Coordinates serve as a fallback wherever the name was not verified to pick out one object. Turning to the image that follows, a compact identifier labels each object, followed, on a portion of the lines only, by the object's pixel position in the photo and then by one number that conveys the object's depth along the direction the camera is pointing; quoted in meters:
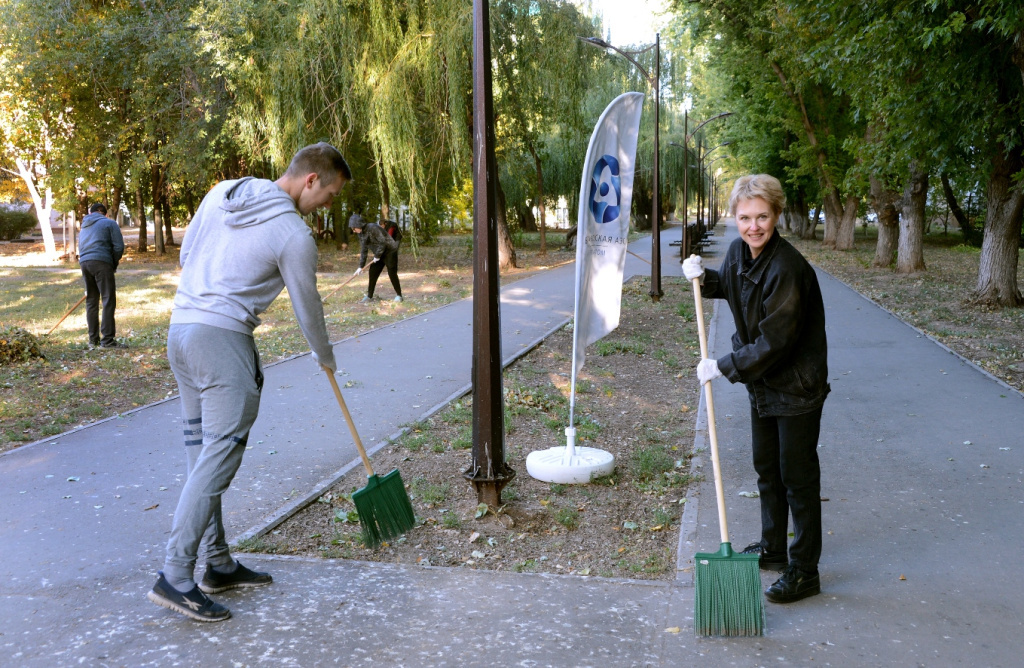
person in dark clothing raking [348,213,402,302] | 15.92
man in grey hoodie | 3.78
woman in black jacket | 3.81
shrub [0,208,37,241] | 45.72
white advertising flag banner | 6.33
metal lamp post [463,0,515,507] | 5.16
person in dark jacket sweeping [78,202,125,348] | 11.40
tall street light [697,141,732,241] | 38.48
